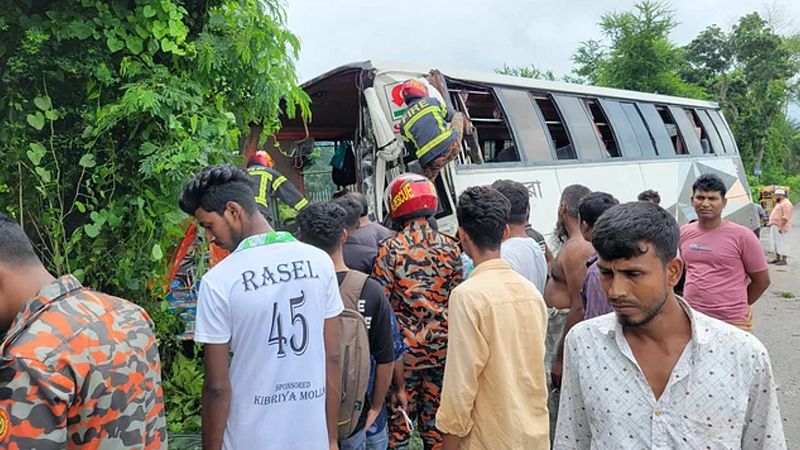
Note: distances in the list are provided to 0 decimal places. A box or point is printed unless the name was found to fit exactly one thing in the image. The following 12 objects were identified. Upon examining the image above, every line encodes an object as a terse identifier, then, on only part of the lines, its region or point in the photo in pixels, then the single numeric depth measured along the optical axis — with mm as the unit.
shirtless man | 3107
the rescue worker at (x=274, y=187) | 4291
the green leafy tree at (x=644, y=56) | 24125
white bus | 5277
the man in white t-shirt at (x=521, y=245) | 3201
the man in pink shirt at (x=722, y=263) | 3674
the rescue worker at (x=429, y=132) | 4699
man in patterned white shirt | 1415
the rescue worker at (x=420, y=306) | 2936
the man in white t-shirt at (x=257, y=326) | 1876
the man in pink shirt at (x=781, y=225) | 12141
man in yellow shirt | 2148
